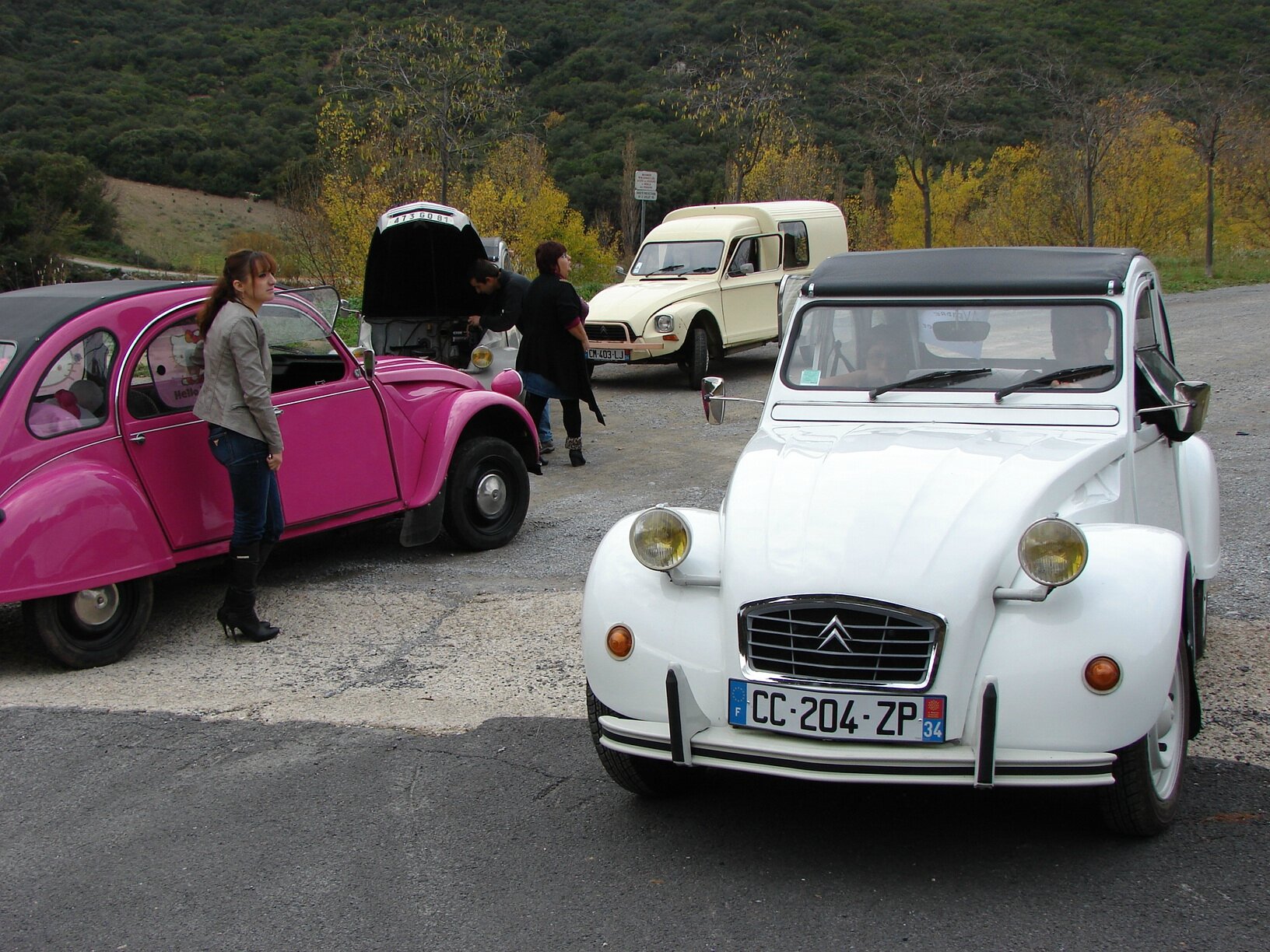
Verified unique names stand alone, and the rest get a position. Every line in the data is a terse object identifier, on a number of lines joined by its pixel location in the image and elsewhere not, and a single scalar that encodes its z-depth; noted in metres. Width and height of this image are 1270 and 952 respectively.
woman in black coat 9.81
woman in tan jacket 5.62
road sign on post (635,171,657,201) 19.05
